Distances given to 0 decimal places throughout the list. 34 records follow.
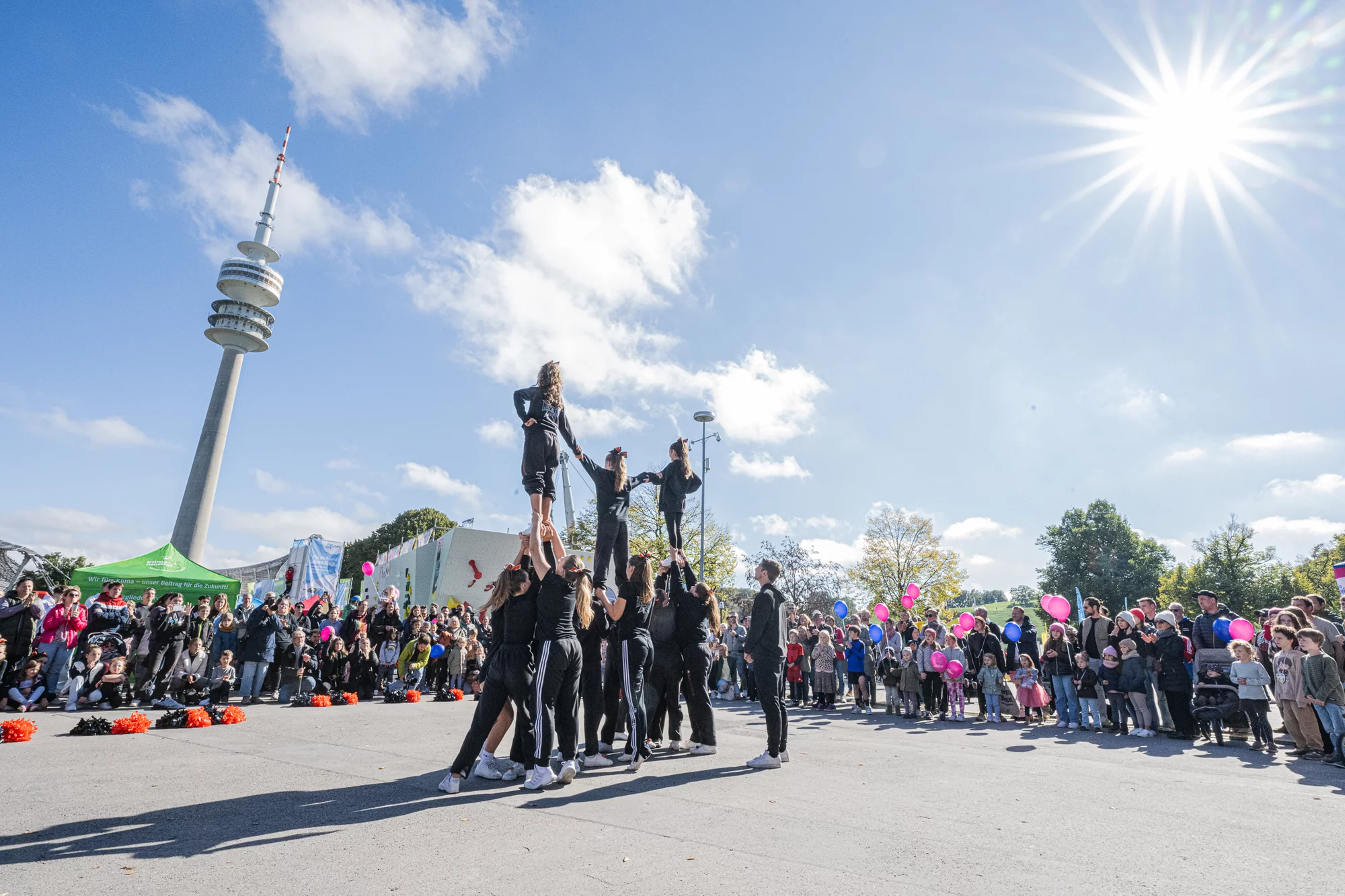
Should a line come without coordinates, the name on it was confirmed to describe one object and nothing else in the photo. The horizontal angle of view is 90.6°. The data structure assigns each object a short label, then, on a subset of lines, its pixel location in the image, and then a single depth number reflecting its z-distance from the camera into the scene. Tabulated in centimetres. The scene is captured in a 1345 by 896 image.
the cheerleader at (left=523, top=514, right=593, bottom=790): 587
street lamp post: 3077
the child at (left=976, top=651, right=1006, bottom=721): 1244
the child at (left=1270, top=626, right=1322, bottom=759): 880
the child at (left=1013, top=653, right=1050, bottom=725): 1230
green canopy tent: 1736
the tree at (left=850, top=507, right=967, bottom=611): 3975
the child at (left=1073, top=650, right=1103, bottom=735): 1146
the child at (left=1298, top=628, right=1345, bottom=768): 836
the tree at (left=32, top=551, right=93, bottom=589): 5675
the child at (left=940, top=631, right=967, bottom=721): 1276
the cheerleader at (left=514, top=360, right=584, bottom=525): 702
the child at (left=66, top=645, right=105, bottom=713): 1136
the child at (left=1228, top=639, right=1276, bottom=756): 943
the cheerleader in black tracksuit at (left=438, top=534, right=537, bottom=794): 580
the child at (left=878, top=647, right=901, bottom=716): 1355
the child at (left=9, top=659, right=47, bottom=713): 1103
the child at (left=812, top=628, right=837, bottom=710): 1472
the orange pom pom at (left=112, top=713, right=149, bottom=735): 870
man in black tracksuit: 721
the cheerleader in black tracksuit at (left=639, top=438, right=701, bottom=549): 817
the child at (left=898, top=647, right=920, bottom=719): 1324
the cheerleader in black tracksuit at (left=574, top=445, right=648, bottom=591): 753
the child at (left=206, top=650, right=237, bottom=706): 1254
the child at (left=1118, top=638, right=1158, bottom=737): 1068
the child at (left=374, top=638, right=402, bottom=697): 1518
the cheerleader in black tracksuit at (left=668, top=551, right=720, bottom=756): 772
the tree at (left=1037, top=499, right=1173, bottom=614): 5875
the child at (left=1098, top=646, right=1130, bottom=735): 1101
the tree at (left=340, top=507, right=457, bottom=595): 6800
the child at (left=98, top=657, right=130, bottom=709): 1172
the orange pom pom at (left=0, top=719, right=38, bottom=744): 791
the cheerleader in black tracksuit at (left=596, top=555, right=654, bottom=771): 711
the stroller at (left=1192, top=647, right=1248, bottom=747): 1007
